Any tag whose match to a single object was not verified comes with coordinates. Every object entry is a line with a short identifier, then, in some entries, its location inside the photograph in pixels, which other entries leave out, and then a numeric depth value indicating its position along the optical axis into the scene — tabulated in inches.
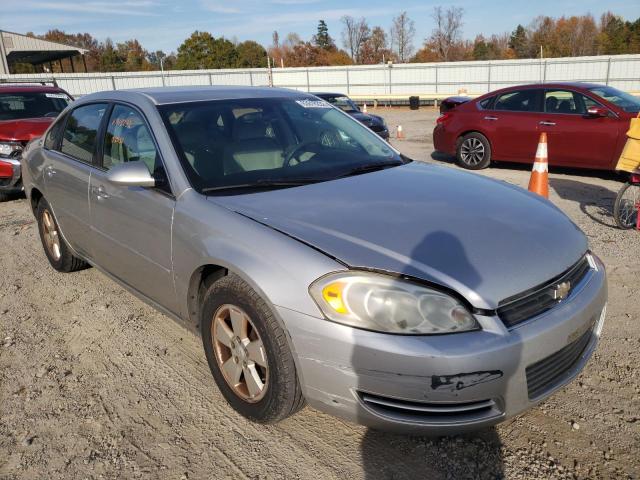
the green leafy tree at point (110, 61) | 2598.4
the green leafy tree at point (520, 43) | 2684.5
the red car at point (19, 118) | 308.2
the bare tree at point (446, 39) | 2679.6
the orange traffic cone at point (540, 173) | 234.2
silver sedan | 84.0
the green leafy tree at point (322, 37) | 3526.1
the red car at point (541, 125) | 322.0
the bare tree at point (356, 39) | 2898.6
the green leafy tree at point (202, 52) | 2477.9
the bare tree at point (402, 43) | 2751.0
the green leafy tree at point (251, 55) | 2706.4
